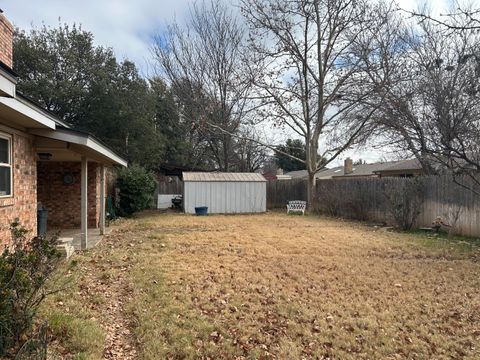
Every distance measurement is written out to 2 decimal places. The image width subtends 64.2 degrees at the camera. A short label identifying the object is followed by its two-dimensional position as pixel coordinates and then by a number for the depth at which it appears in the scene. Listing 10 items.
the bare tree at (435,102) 8.62
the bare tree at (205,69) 26.64
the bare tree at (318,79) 18.48
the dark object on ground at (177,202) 21.61
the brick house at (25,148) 5.33
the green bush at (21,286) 3.12
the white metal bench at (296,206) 19.17
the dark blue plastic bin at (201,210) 18.61
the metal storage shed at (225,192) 19.16
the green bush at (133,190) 16.70
